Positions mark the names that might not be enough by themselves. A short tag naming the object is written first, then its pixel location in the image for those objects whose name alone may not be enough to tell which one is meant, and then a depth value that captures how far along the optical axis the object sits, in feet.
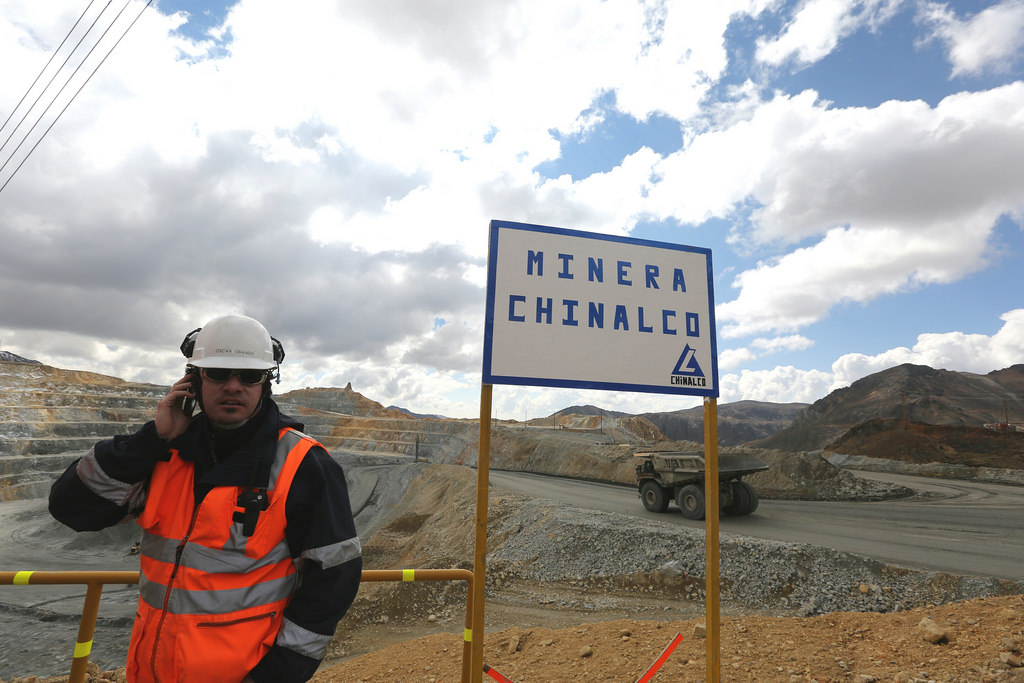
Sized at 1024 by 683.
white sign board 9.91
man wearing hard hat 5.69
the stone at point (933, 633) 14.30
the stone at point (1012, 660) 12.39
